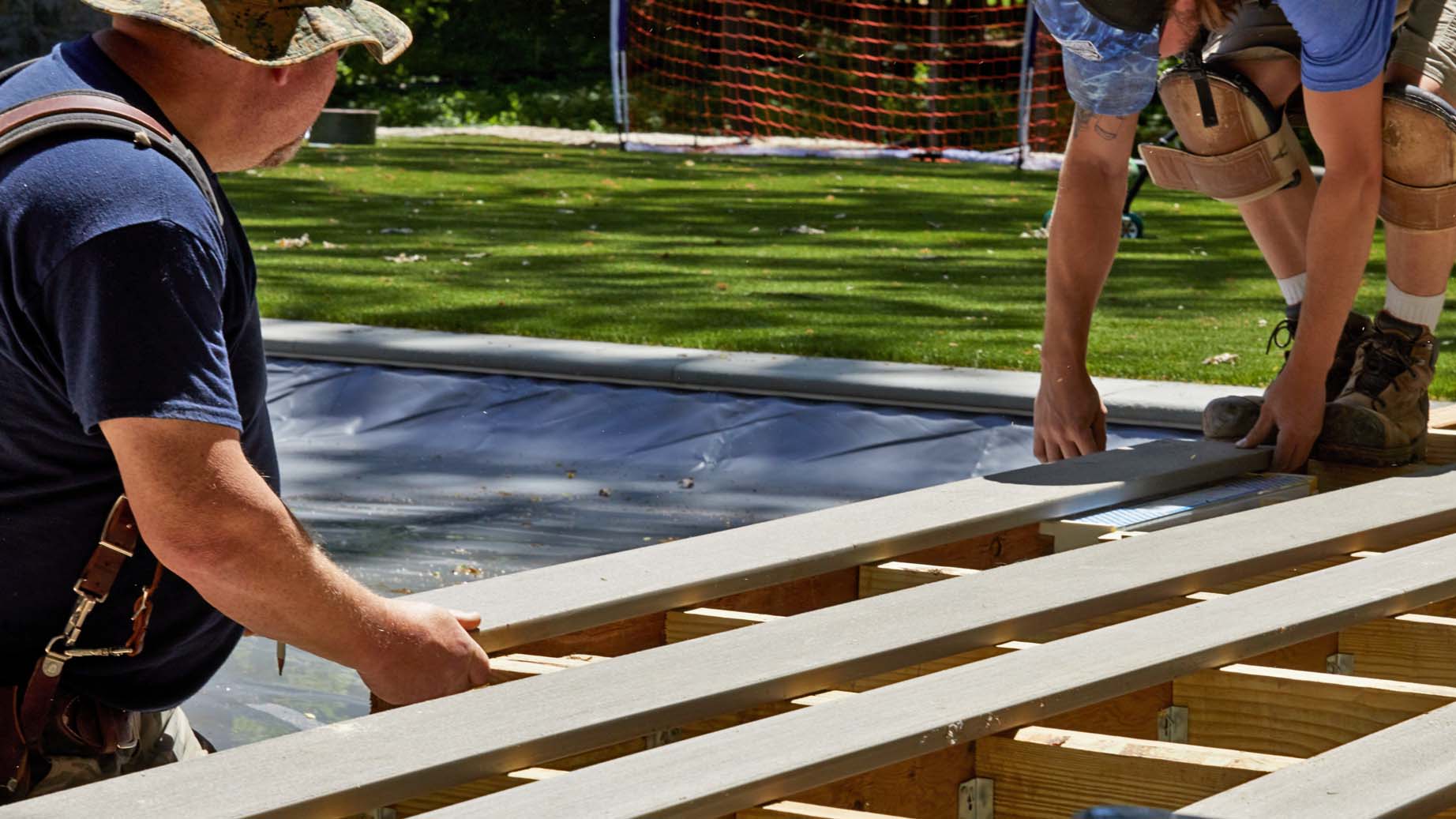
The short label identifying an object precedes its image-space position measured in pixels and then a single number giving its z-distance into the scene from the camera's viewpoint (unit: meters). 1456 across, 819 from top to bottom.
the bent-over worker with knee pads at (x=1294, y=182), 3.79
